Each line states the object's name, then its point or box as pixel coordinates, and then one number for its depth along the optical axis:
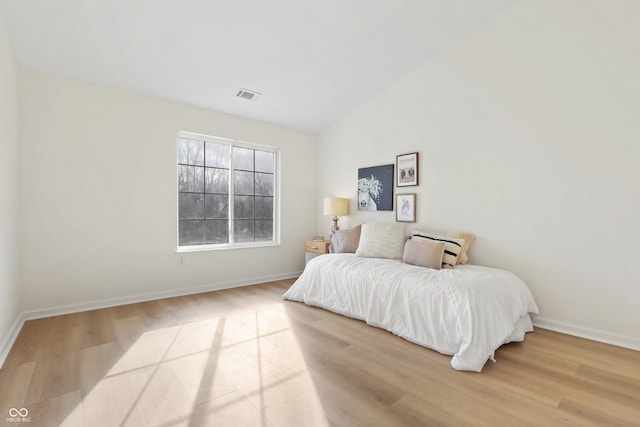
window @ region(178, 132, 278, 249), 4.08
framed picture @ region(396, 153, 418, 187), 3.87
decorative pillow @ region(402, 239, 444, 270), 3.03
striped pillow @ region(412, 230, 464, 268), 3.05
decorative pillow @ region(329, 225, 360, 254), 4.13
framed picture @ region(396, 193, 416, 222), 3.89
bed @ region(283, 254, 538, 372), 2.25
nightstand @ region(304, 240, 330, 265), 4.62
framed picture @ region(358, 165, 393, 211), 4.19
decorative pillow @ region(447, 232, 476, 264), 3.23
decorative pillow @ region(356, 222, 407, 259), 3.63
